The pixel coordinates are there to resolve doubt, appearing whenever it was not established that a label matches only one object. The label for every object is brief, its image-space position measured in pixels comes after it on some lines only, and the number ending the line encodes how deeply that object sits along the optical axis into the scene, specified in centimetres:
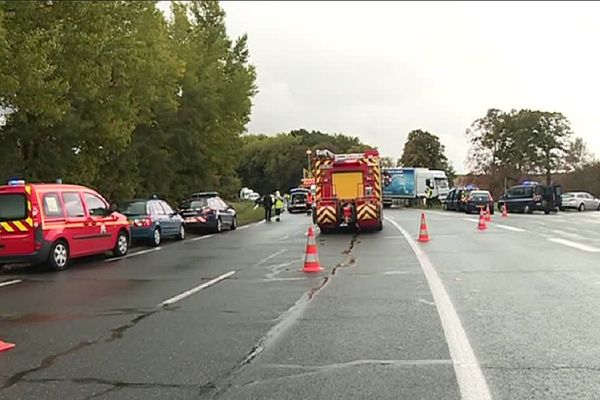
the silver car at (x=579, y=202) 5166
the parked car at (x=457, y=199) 4759
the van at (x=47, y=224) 1395
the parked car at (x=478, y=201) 4397
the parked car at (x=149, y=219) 2038
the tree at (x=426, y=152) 10168
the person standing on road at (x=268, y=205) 3759
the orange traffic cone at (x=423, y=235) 1925
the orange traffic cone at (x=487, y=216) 3192
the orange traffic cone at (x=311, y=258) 1298
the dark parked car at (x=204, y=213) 2641
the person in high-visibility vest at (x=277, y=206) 3888
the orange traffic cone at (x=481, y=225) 2445
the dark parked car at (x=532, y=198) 4384
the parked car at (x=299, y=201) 5134
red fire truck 2447
